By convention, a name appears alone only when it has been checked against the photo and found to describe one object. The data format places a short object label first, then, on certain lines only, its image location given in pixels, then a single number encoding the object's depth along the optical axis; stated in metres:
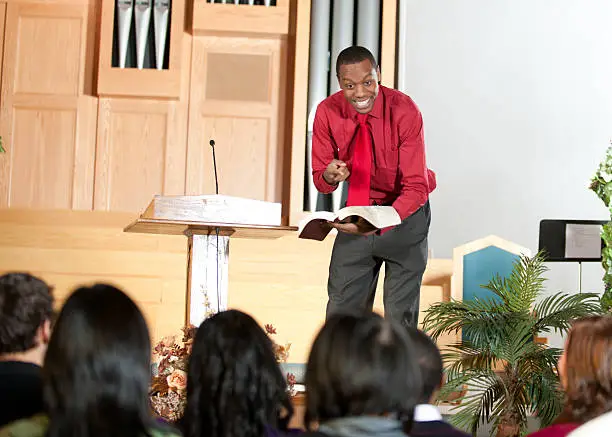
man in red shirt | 6.34
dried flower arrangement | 5.81
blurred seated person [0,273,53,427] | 3.61
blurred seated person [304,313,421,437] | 2.94
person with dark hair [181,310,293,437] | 3.50
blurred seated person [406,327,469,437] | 3.67
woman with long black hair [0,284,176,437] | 3.00
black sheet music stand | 10.39
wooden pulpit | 6.53
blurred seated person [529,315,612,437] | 3.85
